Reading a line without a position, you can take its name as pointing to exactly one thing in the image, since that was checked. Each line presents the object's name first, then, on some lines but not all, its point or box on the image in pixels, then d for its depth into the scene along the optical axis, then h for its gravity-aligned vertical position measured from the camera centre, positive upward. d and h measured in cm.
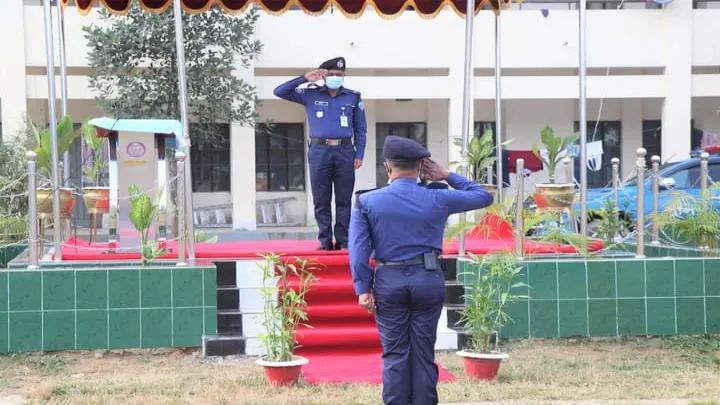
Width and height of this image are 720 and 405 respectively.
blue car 1233 +2
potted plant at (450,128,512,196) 1002 +28
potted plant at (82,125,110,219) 902 +8
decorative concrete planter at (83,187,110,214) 901 -11
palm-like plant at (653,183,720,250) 852 -36
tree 1808 +242
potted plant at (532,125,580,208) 897 +0
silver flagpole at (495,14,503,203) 1055 +84
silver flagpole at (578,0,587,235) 862 +52
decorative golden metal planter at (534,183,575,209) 895 -14
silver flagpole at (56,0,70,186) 989 +124
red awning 984 +194
